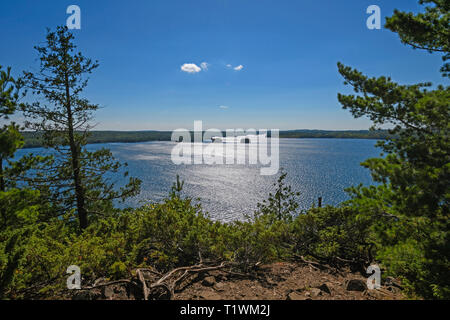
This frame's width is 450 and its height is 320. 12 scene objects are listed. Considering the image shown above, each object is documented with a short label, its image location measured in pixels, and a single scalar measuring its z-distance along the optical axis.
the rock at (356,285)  5.30
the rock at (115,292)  4.46
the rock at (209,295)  4.64
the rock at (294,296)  4.57
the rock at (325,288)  5.14
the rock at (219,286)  5.05
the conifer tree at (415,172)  3.62
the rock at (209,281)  5.25
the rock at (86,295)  4.28
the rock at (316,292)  4.88
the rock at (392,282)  5.89
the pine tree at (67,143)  10.28
